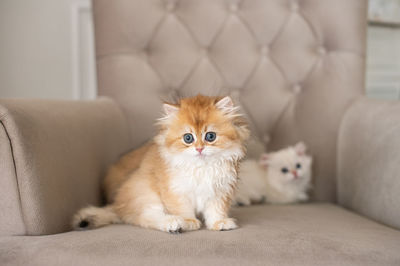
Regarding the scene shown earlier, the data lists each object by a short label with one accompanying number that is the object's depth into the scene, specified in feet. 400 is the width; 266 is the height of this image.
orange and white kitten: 3.55
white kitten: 5.25
